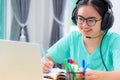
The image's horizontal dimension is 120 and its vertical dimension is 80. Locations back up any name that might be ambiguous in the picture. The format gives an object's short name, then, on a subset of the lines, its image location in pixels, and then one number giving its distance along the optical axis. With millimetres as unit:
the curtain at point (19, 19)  2969
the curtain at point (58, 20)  3064
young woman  1479
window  2955
